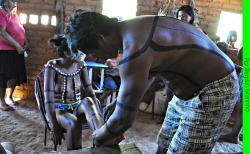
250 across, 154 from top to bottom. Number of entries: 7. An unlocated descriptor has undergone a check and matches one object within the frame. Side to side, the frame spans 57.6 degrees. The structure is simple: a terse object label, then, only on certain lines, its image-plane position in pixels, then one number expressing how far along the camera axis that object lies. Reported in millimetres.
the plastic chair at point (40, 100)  2531
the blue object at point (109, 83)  4113
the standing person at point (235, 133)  3438
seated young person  2260
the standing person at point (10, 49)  3898
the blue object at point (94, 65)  4121
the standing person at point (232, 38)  4934
